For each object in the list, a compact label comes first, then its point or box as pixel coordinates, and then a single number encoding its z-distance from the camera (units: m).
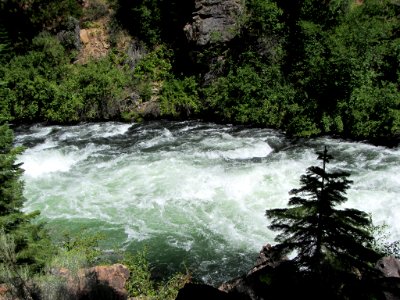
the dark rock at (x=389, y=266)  6.34
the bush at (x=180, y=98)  20.17
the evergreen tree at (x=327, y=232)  4.82
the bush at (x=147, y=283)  8.34
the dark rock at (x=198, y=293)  5.54
